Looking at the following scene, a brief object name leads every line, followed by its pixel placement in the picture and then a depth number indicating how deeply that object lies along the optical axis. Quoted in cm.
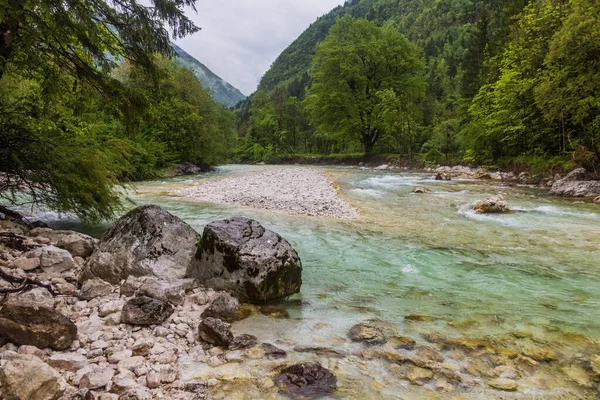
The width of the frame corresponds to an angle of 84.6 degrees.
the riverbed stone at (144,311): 355
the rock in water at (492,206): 1067
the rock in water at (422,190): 1519
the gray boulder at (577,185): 1385
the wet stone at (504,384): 280
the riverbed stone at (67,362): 272
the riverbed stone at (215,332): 337
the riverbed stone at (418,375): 288
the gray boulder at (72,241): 527
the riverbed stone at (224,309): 396
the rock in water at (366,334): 352
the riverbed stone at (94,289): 404
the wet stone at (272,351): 324
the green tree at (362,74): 3725
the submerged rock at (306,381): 272
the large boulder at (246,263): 449
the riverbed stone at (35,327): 284
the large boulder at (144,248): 470
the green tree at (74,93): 485
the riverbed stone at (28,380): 221
